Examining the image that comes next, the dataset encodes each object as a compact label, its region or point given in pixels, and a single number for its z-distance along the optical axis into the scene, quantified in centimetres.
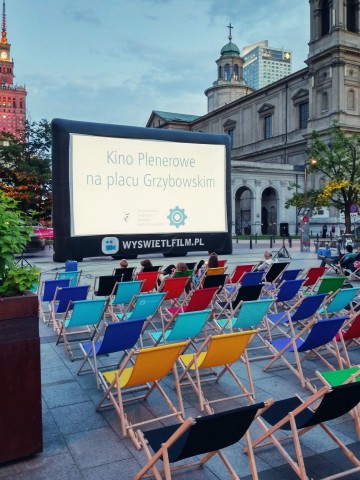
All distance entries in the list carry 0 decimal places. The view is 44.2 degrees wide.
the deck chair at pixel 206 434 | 244
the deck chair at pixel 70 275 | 1001
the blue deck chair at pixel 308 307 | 616
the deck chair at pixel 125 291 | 812
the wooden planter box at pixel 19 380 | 356
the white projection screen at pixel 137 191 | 1669
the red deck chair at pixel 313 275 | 992
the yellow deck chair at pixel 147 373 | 382
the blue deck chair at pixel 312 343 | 489
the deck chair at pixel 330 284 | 820
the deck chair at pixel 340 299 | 665
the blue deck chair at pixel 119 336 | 457
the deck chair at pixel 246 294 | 736
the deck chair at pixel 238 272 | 1089
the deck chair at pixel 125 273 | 1019
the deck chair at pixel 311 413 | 287
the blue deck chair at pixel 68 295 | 753
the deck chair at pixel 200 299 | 703
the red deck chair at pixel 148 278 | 970
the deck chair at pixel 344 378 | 373
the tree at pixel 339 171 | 2914
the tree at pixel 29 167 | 3556
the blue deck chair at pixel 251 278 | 953
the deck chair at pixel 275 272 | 1048
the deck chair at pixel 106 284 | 875
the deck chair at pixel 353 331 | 551
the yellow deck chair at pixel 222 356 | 431
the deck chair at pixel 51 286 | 859
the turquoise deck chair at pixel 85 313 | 607
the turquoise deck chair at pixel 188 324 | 511
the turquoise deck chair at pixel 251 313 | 581
